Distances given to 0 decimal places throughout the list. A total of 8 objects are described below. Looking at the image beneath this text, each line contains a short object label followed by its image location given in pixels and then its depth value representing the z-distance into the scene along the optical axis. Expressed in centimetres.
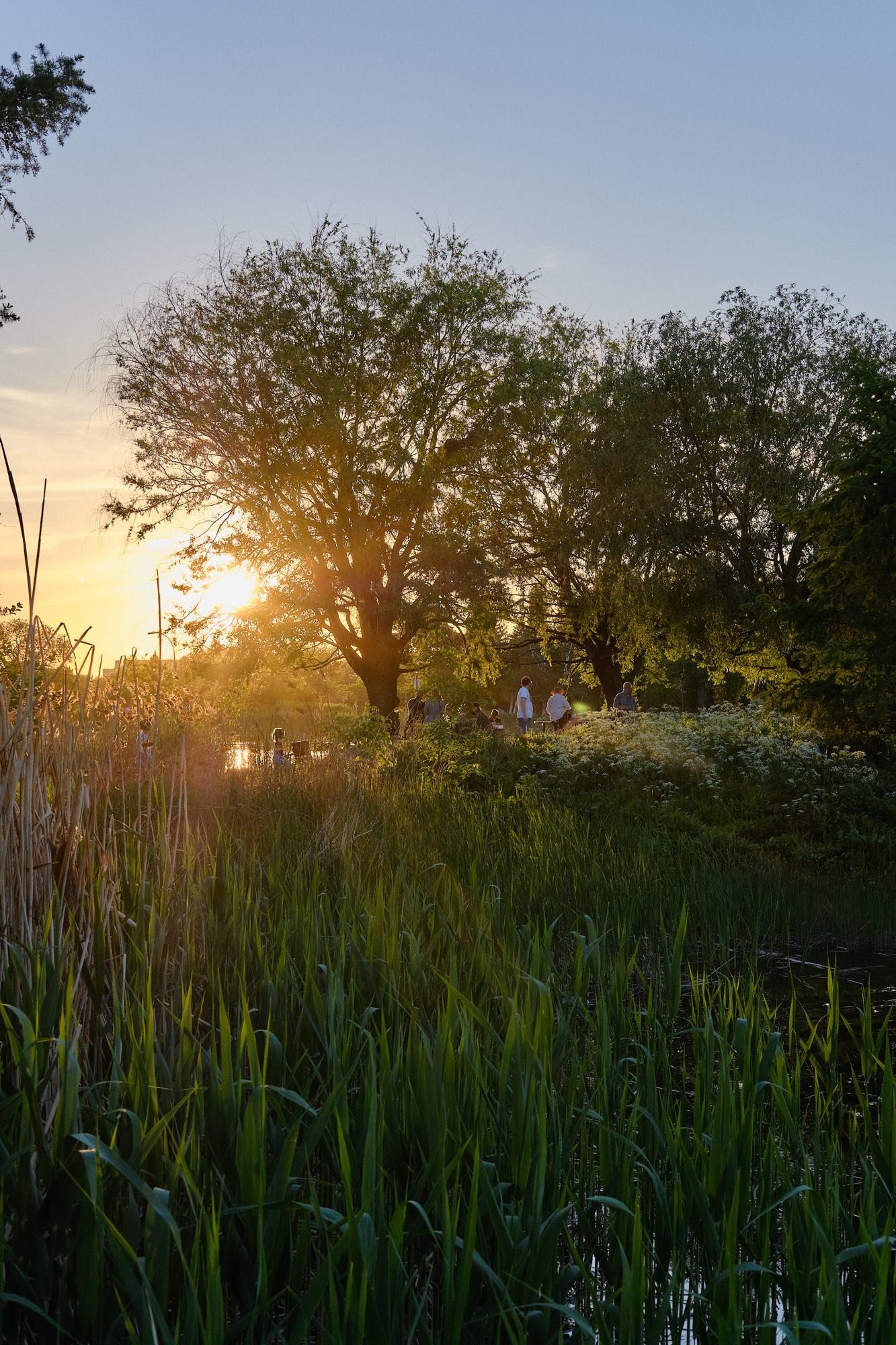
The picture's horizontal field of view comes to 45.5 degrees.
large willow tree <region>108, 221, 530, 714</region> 2072
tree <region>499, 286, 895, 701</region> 2372
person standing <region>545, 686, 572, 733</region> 2488
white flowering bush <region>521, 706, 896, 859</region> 1115
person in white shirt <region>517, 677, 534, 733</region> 2481
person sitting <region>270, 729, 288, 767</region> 927
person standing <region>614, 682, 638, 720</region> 2393
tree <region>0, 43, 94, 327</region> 1283
